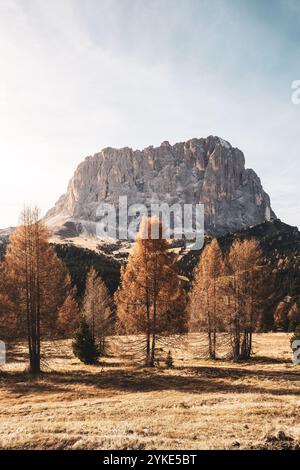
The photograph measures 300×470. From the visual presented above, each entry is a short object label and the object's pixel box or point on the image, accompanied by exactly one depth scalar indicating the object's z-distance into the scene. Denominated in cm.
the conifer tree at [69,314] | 4100
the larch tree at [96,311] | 3697
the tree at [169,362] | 2552
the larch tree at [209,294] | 3359
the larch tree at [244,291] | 3192
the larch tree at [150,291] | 2464
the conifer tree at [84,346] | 2844
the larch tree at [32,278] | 2395
